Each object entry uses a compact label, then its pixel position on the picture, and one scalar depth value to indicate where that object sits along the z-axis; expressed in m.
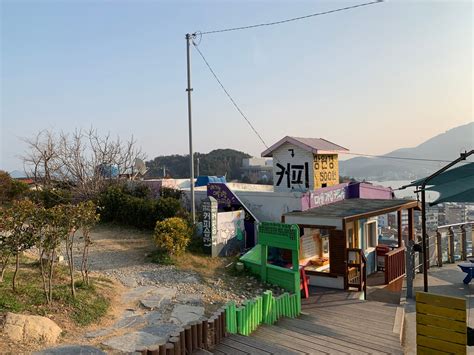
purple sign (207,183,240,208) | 14.09
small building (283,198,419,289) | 10.65
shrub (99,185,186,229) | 14.82
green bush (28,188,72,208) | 19.02
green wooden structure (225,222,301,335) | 6.46
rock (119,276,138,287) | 9.20
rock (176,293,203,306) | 8.15
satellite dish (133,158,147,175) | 23.97
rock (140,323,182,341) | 6.18
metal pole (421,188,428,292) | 8.34
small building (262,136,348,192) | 14.70
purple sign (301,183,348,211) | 12.85
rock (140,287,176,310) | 7.76
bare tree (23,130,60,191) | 23.06
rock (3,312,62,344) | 5.46
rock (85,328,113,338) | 5.91
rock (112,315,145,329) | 6.50
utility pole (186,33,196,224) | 14.52
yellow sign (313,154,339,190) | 14.84
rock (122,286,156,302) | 8.13
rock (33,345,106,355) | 5.13
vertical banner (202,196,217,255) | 12.33
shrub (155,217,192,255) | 11.48
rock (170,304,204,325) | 6.99
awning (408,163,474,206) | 8.41
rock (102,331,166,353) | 5.55
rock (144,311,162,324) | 6.80
